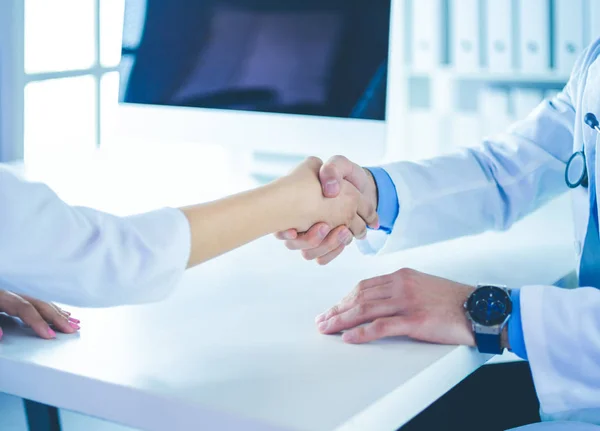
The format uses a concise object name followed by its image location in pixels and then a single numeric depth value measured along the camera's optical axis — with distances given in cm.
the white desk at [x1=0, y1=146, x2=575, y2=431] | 74
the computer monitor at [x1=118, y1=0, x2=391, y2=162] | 156
